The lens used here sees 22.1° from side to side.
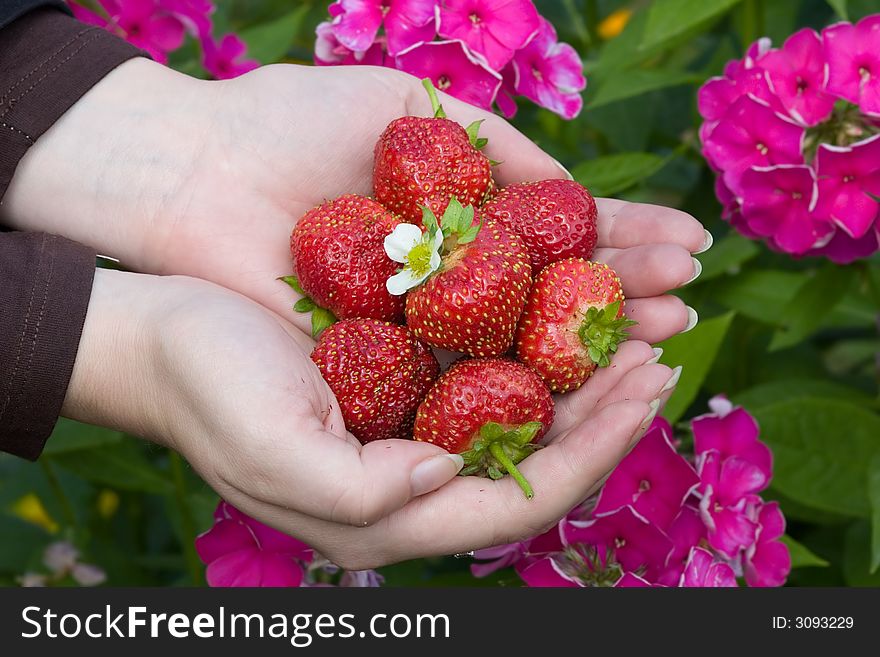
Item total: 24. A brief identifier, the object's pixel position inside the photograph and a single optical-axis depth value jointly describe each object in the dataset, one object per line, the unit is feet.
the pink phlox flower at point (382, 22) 1.95
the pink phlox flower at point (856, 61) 1.93
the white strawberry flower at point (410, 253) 1.85
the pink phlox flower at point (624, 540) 1.87
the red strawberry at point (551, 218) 1.91
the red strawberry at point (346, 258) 1.90
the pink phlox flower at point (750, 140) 1.97
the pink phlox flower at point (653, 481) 1.89
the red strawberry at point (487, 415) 1.79
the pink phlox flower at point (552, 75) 1.99
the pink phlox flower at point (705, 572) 1.84
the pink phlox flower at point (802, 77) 1.96
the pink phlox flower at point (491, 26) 1.95
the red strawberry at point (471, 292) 1.83
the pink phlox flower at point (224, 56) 2.13
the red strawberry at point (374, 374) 1.84
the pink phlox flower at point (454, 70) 1.96
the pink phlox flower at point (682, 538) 1.86
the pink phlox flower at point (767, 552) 1.91
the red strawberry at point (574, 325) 1.86
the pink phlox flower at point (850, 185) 1.94
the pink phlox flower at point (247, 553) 1.91
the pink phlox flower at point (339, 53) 2.00
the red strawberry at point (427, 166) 1.91
